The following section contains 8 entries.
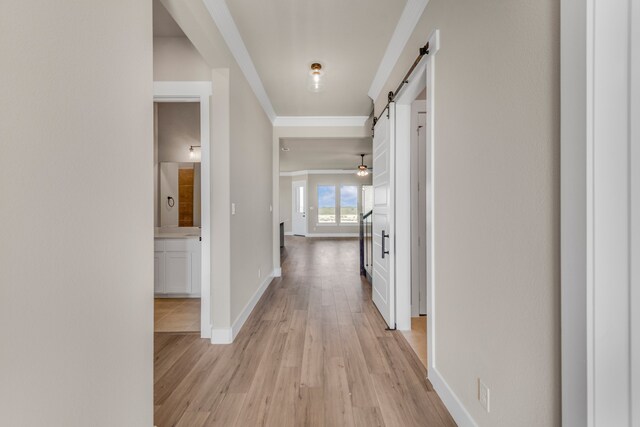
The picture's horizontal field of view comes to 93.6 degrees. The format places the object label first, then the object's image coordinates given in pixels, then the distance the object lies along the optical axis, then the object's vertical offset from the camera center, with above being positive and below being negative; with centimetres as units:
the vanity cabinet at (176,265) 382 -71
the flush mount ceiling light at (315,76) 319 +148
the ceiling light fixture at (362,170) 852 +112
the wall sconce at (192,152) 469 +89
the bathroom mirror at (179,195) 461 +22
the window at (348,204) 1214 +21
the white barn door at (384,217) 293 -9
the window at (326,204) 1220 +21
